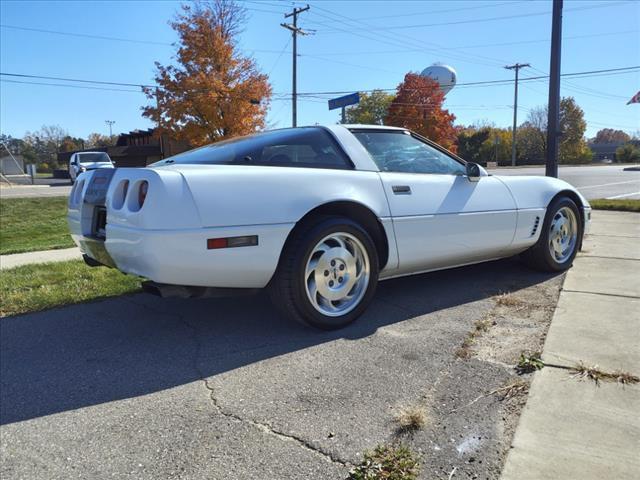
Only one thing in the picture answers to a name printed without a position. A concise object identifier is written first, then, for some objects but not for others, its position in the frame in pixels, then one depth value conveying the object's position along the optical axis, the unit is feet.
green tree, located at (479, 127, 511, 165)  230.27
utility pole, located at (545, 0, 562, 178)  31.94
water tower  154.41
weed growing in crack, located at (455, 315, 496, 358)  9.66
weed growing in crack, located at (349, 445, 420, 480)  5.98
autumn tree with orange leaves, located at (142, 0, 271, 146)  76.95
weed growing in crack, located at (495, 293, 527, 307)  12.66
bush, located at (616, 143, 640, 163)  237.86
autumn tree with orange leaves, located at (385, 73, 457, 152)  138.62
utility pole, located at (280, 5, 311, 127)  94.07
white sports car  9.42
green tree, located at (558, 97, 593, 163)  243.81
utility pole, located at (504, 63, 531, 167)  183.67
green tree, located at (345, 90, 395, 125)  237.25
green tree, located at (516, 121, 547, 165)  249.14
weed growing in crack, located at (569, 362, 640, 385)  8.26
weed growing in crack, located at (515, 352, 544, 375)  8.75
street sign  39.39
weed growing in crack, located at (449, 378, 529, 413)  7.86
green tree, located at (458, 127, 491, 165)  228.22
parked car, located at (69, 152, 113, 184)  90.19
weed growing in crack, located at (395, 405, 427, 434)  7.07
